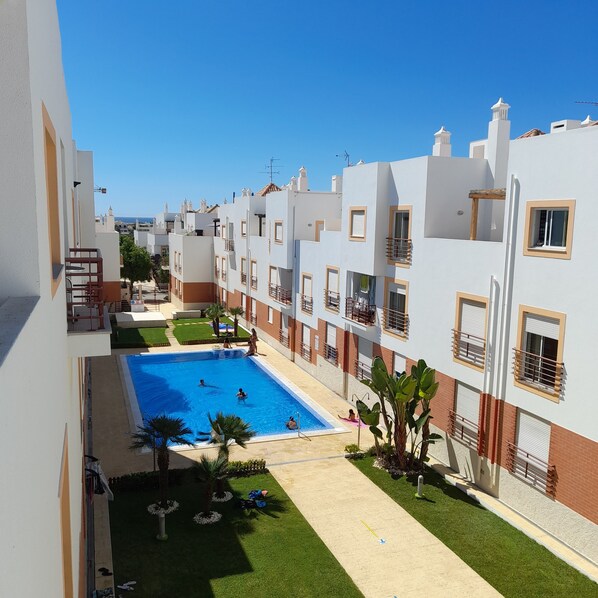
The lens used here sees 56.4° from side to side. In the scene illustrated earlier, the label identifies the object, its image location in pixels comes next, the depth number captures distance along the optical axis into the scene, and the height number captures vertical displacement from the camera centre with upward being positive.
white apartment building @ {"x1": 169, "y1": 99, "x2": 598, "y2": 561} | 14.01 -2.31
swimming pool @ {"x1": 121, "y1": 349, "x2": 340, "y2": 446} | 24.69 -8.38
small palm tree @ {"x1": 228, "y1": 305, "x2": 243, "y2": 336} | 39.03 -5.88
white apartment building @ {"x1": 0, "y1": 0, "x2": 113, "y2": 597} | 3.37 -0.89
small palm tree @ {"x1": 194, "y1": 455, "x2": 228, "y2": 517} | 15.48 -6.89
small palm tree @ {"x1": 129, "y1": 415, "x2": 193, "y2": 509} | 15.57 -6.01
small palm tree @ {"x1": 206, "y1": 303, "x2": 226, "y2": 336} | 39.06 -6.05
